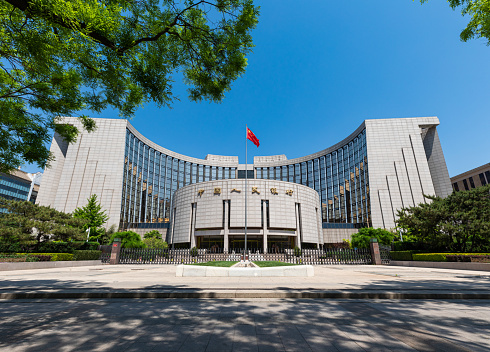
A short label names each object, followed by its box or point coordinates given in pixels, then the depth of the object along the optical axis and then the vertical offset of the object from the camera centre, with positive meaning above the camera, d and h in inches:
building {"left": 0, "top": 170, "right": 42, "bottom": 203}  2961.1 +821.8
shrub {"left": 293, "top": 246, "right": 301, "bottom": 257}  1458.3 -3.1
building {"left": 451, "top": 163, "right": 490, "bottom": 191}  2481.5 +788.5
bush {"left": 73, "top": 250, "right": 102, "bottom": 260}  1011.3 -18.2
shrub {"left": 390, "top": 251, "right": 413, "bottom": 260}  1018.7 -16.2
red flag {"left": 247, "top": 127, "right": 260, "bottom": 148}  1358.3 +627.0
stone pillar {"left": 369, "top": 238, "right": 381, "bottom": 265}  1021.8 -3.7
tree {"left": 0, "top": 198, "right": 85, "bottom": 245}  879.1 +101.8
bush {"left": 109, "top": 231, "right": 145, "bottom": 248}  1406.3 +61.8
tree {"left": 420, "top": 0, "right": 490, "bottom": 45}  326.6 +332.5
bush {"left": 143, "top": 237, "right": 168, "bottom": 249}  1669.5 +52.0
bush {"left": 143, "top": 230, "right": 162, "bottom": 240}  2159.2 +142.7
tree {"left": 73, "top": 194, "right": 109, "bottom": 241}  1696.5 +234.3
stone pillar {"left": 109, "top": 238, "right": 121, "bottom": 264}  1040.8 -1.5
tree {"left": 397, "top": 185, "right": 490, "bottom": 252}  872.3 +112.6
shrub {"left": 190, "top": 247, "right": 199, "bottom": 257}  1448.1 -7.2
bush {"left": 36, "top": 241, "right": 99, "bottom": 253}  1045.8 +15.0
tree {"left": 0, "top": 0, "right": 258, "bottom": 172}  222.5 +204.8
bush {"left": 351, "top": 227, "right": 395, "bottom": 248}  1455.5 +89.6
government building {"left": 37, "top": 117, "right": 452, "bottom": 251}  2054.6 +539.6
